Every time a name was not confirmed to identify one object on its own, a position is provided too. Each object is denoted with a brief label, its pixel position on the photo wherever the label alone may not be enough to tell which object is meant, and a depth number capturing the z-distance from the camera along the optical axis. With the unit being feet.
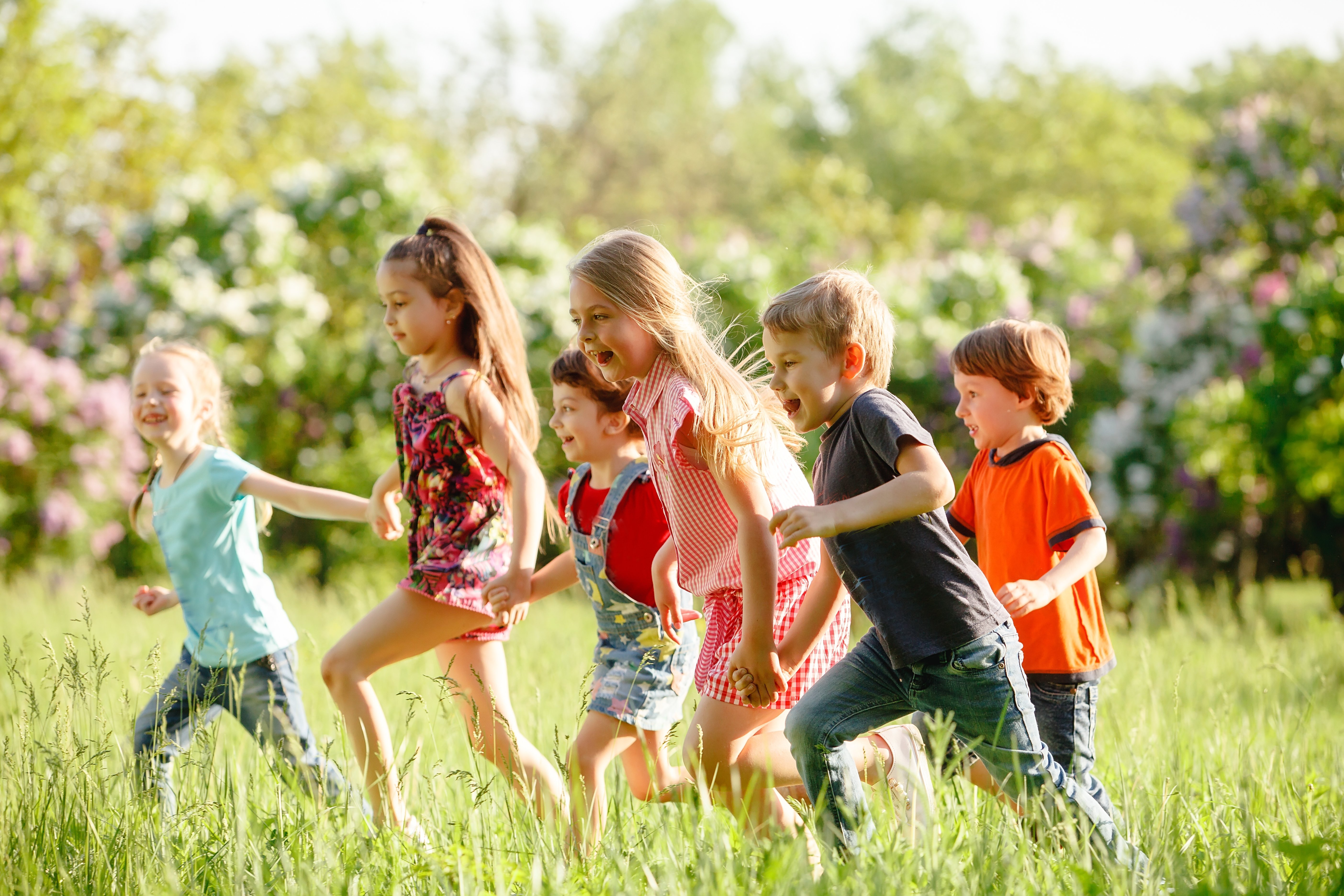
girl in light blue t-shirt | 21.66
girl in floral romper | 20.92
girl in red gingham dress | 16.87
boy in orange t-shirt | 18.62
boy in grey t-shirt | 15.74
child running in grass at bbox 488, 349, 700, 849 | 19.01
